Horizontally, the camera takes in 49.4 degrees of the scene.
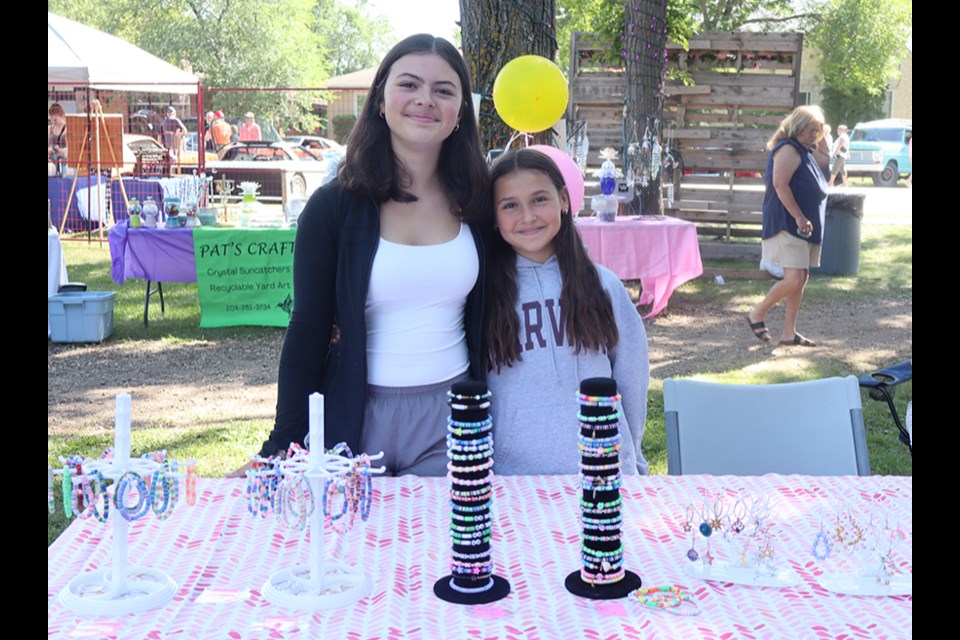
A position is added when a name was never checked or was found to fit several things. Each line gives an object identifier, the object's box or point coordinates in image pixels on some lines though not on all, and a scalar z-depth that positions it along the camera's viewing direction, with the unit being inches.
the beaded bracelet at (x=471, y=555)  64.4
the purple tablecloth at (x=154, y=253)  291.1
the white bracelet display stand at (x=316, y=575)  62.9
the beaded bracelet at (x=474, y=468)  63.9
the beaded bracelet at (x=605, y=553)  64.4
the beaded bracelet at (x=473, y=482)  64.0
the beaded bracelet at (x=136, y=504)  62.0
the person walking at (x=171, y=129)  687.1
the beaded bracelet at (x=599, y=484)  63.3
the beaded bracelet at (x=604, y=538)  64.1
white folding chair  105.0
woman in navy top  281.3
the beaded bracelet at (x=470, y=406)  63.6
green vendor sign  290.4
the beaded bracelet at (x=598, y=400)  62.6
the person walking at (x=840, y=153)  742.5
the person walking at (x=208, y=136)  899.5
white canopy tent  498.0
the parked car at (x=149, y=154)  588.1
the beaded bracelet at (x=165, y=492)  62.3
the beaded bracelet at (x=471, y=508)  64.2
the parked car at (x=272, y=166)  607.5
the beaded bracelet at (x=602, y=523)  63.7
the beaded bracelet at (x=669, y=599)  62.9
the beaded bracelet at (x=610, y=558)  64.5
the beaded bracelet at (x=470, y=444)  63.6
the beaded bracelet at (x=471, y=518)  64.2
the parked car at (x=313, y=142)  953.5
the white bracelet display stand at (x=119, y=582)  62.2
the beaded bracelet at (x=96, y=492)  61.9
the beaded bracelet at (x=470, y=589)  64.5
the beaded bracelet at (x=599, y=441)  62.9
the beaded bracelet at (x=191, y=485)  63.1
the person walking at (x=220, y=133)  820.6
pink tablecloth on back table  306.2
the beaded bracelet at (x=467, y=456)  63.8
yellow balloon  142.8
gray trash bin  416.8
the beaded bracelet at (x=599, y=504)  63.6
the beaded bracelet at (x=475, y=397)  63.6
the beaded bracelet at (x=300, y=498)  62.4
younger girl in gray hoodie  92.4
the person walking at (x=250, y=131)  829.2
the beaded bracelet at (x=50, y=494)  61.6
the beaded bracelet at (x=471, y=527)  64.1
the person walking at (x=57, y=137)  538.8
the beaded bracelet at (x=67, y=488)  60.4
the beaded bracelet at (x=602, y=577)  64.7
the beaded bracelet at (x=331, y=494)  63.2
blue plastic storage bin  285.0
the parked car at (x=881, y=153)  1024.2
